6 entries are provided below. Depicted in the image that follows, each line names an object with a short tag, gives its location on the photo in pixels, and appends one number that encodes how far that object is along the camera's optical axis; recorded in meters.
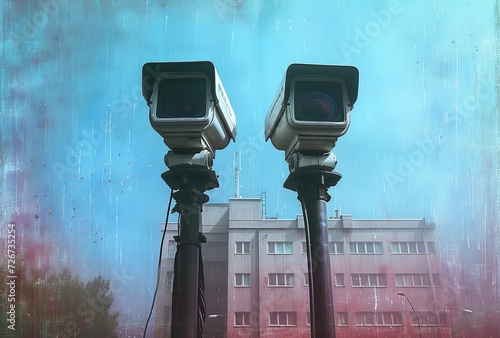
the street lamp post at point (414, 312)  6.11
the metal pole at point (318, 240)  1.55
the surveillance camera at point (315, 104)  1.69
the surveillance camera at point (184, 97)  1.69
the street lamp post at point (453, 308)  4.99
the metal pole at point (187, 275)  1.55
